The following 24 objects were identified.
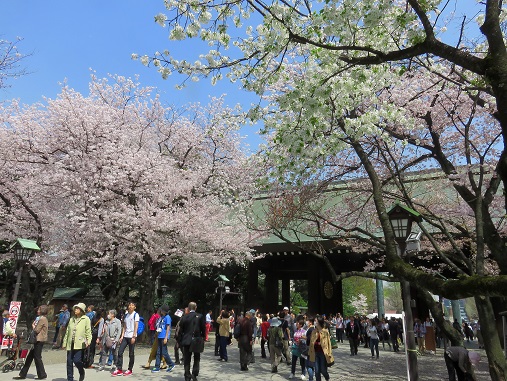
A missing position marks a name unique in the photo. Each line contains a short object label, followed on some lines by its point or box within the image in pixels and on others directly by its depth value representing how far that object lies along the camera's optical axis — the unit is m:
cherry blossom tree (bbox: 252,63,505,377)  5.82
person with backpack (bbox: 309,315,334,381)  8.22
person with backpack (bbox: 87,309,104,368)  10.20
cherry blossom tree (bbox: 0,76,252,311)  14.70
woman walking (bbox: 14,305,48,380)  8.02
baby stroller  9.20
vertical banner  9.17
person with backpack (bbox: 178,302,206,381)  8.20
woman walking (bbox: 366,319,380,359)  14.69
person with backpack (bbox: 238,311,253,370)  10.49
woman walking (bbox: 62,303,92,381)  7.34
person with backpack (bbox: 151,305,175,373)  9.62
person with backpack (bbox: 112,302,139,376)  9.02
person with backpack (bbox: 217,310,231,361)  12.19
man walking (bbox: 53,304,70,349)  13.80
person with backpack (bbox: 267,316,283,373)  10.45
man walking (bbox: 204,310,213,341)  17.02
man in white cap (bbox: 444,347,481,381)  6.93
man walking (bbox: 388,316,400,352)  17.27
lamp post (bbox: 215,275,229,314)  18.78
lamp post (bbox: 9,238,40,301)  10.08
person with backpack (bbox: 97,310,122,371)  9.65
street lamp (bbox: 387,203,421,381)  6.83
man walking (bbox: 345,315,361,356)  15.31
